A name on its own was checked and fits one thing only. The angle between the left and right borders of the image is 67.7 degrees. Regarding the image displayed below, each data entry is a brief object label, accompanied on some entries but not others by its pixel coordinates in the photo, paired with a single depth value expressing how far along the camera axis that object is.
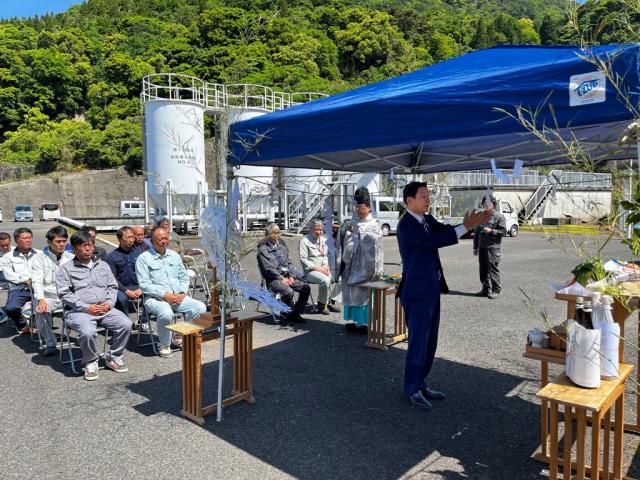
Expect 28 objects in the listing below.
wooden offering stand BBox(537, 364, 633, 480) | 2.19
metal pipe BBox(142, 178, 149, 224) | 20.78
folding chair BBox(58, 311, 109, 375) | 4.68
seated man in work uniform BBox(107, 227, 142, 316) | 5.85
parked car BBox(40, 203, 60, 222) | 36.22
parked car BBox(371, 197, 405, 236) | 20.55
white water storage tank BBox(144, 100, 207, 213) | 21.81
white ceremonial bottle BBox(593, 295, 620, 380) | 2.35
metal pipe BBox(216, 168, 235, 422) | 3.51
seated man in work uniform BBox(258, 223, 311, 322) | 6.61
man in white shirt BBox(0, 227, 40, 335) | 5.82
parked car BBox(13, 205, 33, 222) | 36.17
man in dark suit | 3.59
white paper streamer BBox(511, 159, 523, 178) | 2.92
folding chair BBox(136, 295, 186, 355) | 5.27
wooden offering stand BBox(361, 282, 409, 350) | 5.37
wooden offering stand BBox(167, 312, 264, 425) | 3.58
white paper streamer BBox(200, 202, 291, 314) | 3.52
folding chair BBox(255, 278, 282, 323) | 6.66
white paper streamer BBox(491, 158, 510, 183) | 3.04
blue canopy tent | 2.36
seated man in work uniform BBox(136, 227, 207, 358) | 5.16
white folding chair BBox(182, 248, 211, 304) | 7.42
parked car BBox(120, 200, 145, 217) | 33.75
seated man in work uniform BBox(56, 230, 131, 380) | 4.57
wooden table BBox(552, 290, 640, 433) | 2.80
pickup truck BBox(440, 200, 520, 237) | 21.61
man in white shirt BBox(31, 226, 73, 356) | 5.28
